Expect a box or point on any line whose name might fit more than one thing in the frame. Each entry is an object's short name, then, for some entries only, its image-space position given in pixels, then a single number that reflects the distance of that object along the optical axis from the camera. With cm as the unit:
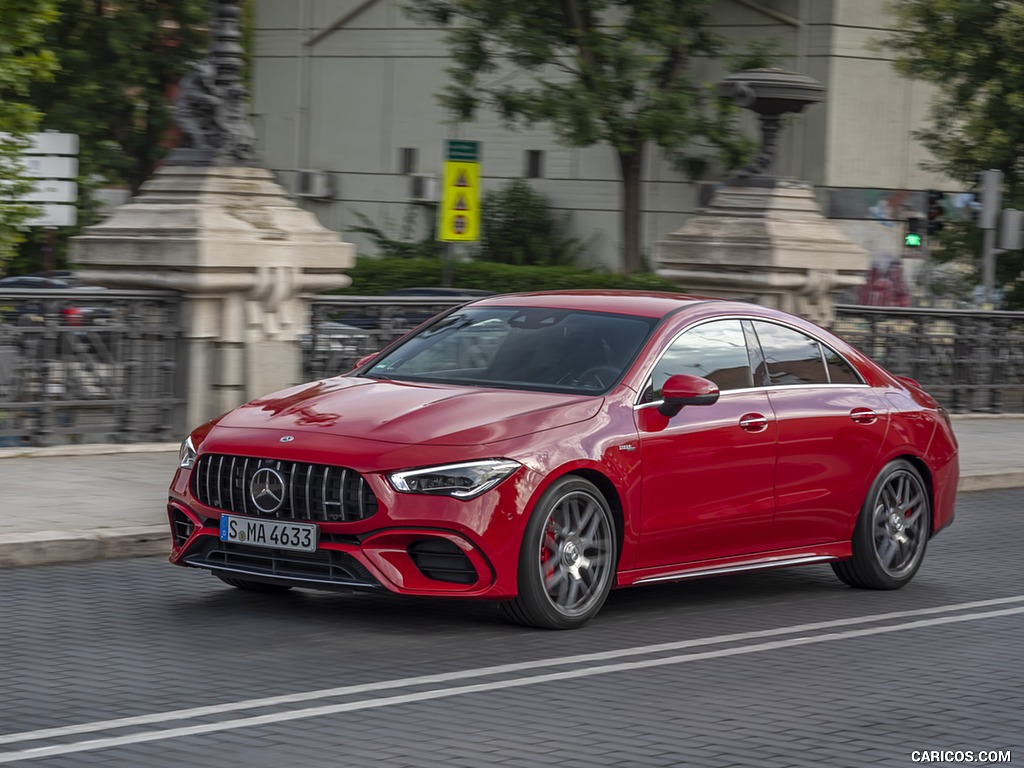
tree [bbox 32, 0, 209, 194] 3912
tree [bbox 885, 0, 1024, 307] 2641
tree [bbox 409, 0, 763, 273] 3212
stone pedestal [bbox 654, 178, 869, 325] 1838
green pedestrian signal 3291
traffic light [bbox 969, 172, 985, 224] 2333
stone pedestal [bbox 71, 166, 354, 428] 1440
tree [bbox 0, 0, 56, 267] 1413
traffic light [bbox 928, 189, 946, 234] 3117
